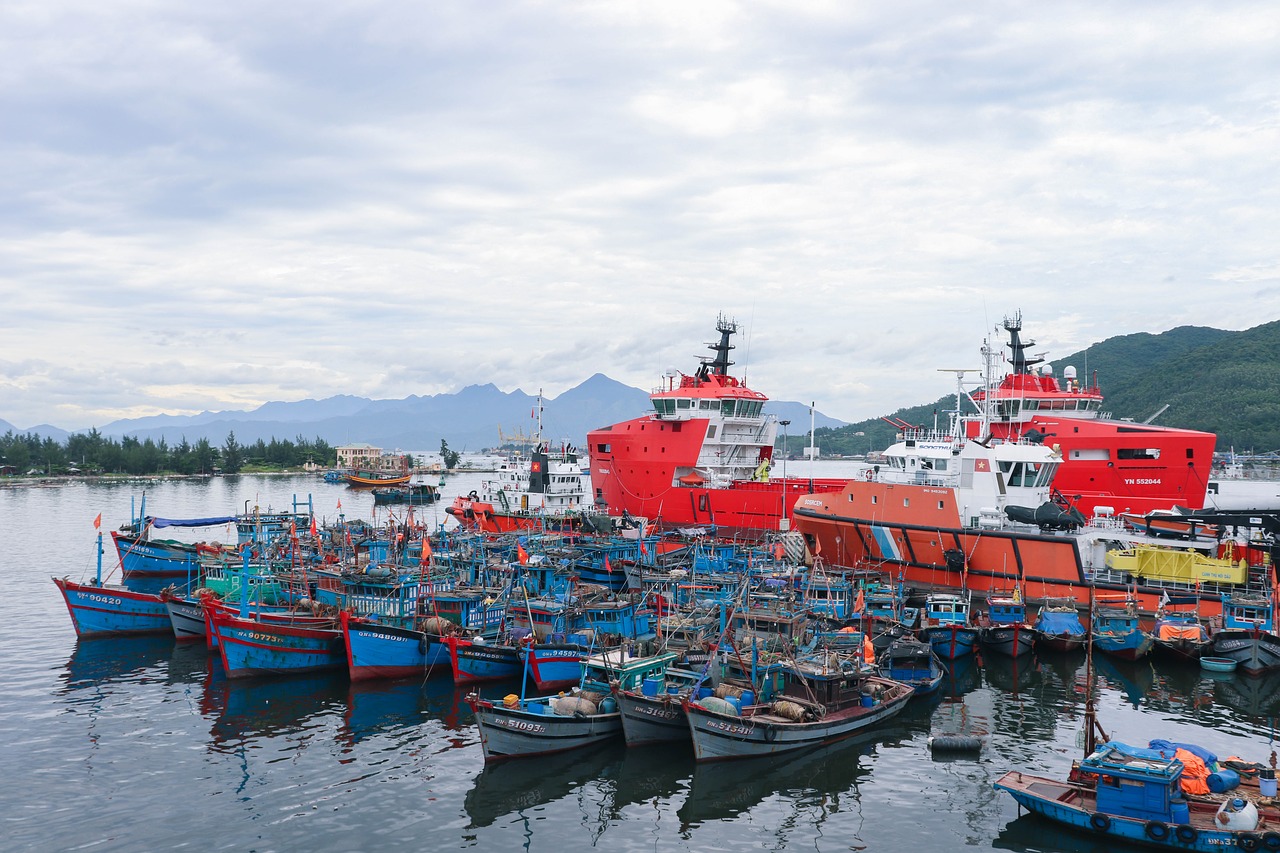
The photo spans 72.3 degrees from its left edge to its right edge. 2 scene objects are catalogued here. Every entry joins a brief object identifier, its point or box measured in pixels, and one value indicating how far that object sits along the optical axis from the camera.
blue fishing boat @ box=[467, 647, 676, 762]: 20.56
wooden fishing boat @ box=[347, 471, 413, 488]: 134.88
